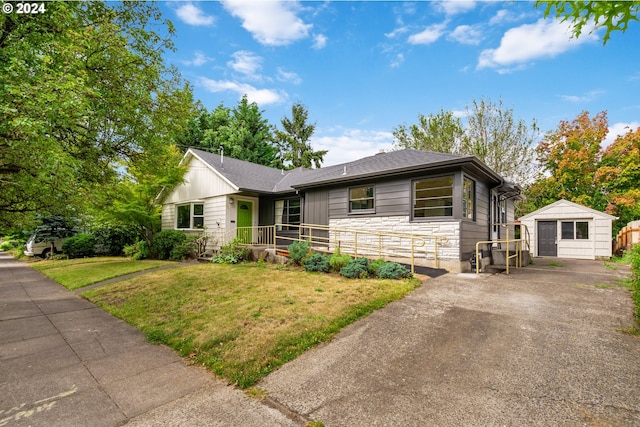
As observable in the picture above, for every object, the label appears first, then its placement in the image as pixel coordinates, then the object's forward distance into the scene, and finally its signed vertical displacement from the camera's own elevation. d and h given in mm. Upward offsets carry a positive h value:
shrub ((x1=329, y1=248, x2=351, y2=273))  7953 -1179
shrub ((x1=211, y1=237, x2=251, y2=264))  11164 -1399
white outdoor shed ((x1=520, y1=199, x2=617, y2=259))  13500 -472
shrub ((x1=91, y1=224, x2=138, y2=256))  16870 -1159
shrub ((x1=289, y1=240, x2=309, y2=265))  9227 -1046
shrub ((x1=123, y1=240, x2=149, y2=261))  14448 -1705
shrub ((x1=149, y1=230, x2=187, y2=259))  13680 -1138
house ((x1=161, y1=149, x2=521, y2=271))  8422 +940
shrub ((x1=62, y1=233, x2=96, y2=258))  15984 -1575
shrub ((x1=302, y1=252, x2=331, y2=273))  8250 -1290
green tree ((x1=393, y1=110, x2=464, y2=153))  23109 +7693
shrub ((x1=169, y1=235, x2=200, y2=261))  13109 -1433
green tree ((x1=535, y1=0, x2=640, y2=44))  2129 +1651
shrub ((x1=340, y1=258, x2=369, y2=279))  7270 -1287
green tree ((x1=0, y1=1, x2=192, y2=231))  4406 +2728
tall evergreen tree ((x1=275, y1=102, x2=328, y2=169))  31578 +9118
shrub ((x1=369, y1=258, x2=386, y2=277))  7402 -1239
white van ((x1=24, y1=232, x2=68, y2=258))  16672 -1633
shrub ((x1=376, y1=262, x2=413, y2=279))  6941 -1268
